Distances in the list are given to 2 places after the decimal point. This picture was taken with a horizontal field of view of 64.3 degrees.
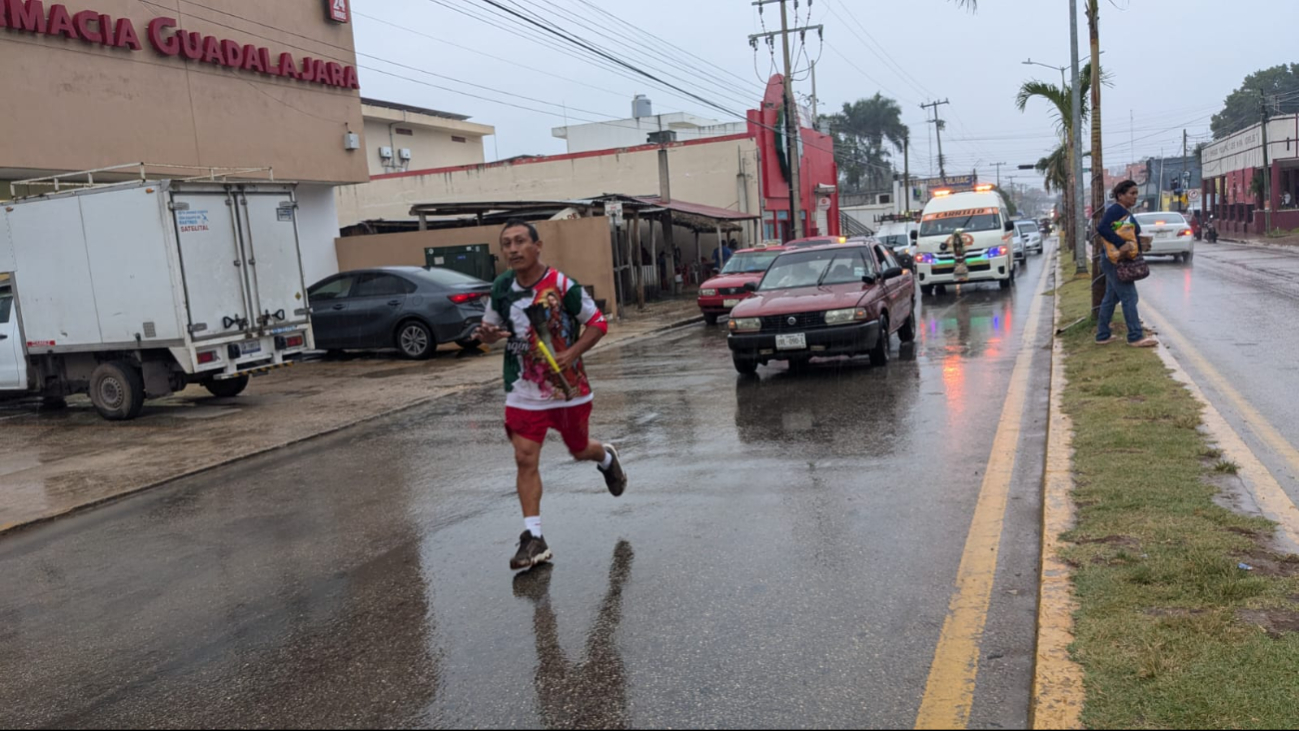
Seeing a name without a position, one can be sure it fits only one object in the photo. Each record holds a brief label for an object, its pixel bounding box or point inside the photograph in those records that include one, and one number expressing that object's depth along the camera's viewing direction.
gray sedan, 16.47
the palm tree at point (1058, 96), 30.00
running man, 5.46
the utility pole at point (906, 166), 65.00
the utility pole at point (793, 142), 31.77
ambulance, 23.36
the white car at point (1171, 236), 27.81
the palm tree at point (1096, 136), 14.67
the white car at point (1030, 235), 43.75
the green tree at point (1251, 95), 97.51
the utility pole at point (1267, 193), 47.66
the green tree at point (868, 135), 106.75
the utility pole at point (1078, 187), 22.86
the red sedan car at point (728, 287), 20.11
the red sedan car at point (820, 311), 11.43
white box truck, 11.36
